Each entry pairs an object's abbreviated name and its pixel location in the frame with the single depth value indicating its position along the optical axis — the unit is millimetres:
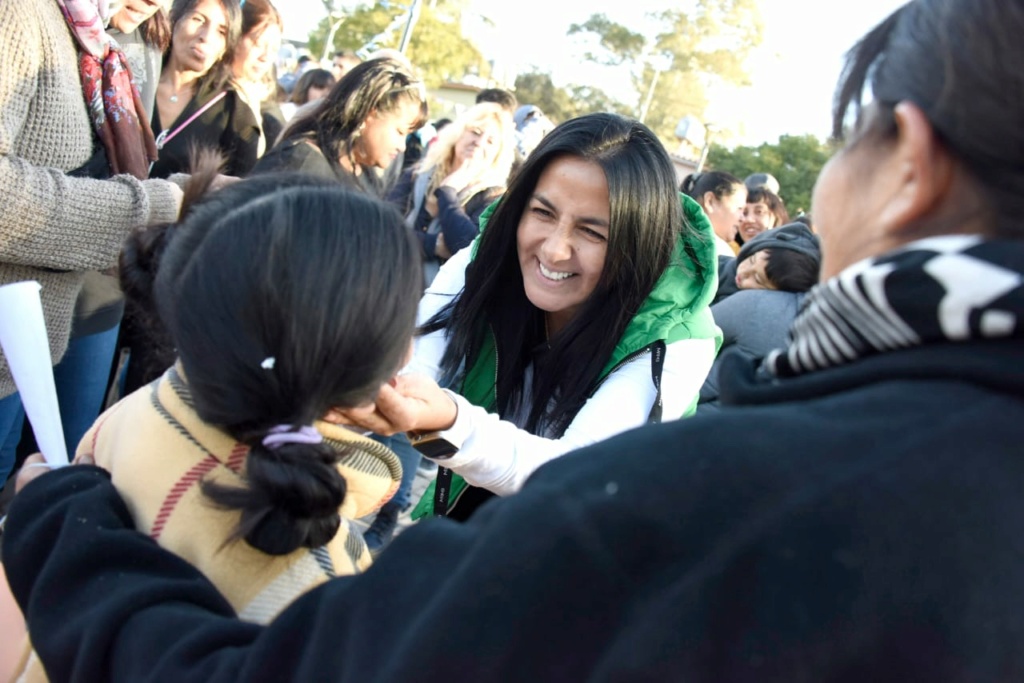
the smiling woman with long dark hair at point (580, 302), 2029
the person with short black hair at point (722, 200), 5258
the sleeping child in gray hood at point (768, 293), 3154
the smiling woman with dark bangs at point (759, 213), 6059
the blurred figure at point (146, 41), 2625
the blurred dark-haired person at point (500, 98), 5751
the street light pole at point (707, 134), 17341
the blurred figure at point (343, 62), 8281
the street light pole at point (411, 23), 11836
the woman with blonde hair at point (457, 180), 4008
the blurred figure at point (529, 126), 6266
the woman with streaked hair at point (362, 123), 3129
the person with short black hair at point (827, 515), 659
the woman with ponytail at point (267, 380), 1018
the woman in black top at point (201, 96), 3031
